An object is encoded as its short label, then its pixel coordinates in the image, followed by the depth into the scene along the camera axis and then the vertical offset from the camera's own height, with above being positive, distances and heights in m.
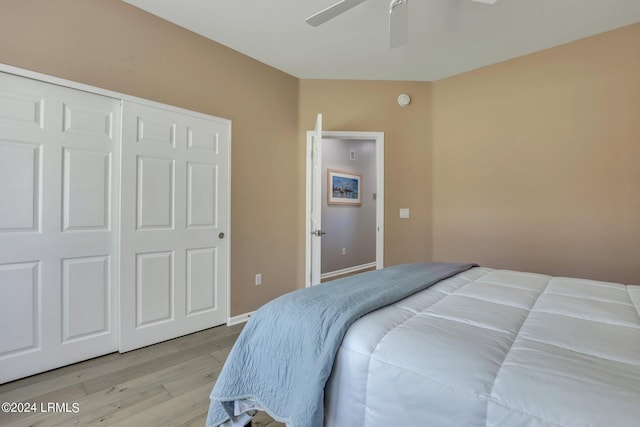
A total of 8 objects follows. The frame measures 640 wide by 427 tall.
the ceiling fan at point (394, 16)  1.69 +1.19
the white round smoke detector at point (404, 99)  3.33 +1.29
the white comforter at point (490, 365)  0.68 -0.40
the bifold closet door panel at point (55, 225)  1.81 -0.10
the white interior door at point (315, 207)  2.86 +0.05
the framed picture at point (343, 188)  4.65 +0.40
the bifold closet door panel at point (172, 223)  2.23 -0.10
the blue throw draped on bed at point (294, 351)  0.96 -0.51
